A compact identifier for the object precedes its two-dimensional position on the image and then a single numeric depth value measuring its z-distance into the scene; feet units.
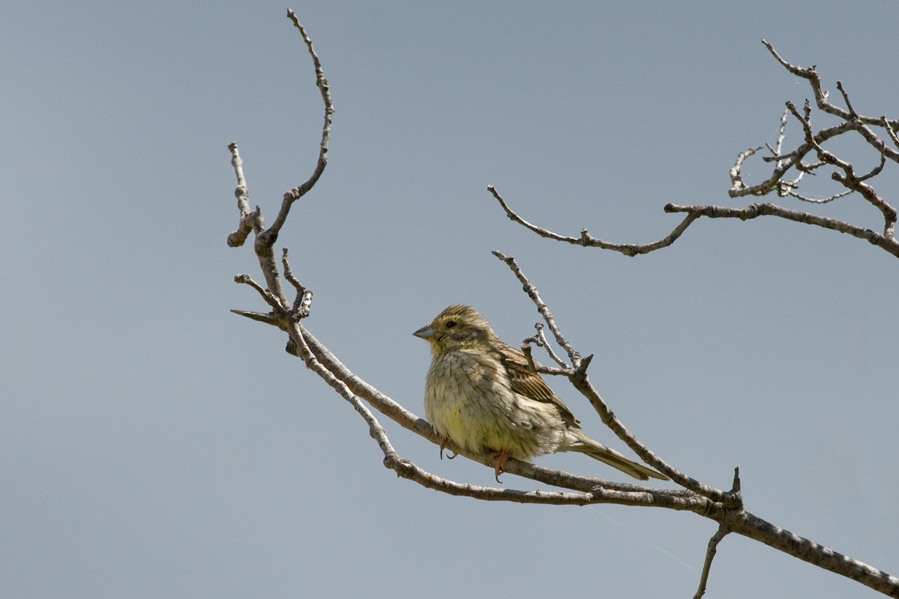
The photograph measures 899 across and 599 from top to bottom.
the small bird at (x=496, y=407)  38.01
